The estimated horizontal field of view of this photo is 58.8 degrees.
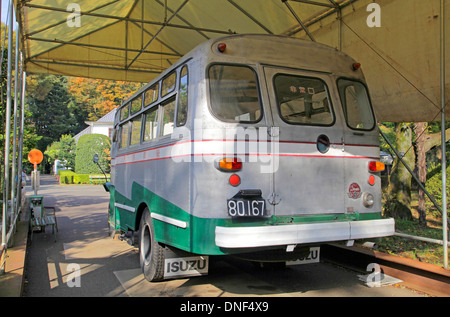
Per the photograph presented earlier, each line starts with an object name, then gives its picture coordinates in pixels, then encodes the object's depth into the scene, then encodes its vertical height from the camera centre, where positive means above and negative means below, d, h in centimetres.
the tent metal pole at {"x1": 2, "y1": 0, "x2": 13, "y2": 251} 605 +44
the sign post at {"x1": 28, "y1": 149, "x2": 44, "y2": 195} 1422 +45
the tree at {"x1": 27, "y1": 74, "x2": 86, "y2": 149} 6053 +865
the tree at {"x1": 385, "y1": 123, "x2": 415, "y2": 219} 1130 -27
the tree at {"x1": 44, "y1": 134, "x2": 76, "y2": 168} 4959 +222
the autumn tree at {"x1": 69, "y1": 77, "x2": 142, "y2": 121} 4994 +1046
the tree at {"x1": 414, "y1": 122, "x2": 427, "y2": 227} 1069 +28
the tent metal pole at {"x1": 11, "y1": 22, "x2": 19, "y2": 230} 729 +85
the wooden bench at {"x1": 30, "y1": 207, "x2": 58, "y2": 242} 913 -122
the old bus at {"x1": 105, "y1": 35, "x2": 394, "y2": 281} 440 +18
